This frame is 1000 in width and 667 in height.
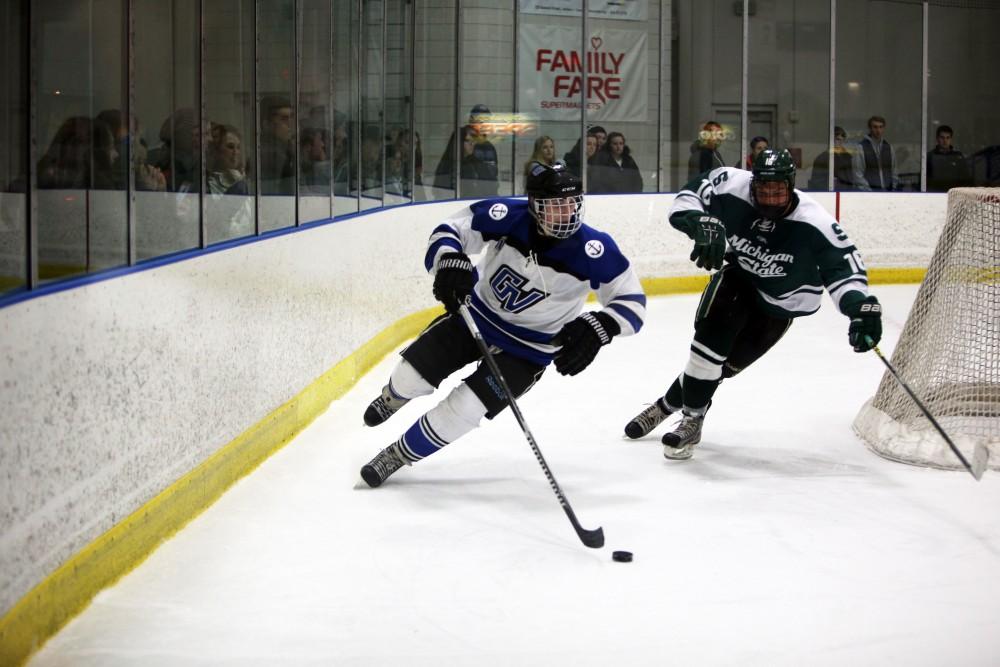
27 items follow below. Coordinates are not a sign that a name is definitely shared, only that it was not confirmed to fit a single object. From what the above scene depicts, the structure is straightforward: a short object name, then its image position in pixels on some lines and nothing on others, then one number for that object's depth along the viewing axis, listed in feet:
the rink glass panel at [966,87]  71.54
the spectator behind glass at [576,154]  62.60
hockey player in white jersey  23.38
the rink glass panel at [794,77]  69.04
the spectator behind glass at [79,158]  17.15
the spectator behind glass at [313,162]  34.20
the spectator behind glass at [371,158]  42.93
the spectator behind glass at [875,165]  68.70
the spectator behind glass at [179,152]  22.85
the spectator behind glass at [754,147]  65.80
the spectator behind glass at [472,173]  57.46
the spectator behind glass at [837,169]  68.75
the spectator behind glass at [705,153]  66.65
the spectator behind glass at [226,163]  26.24
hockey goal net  28.93
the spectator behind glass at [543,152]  61.21
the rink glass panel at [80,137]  16.84
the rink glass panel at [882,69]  70.64
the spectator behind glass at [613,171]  62.95
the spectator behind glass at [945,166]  70.14
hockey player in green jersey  26.71
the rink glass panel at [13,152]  15.43
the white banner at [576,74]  62.21
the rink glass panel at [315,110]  34.05
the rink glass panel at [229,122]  25.76
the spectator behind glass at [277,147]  30.53
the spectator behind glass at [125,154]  20.08
